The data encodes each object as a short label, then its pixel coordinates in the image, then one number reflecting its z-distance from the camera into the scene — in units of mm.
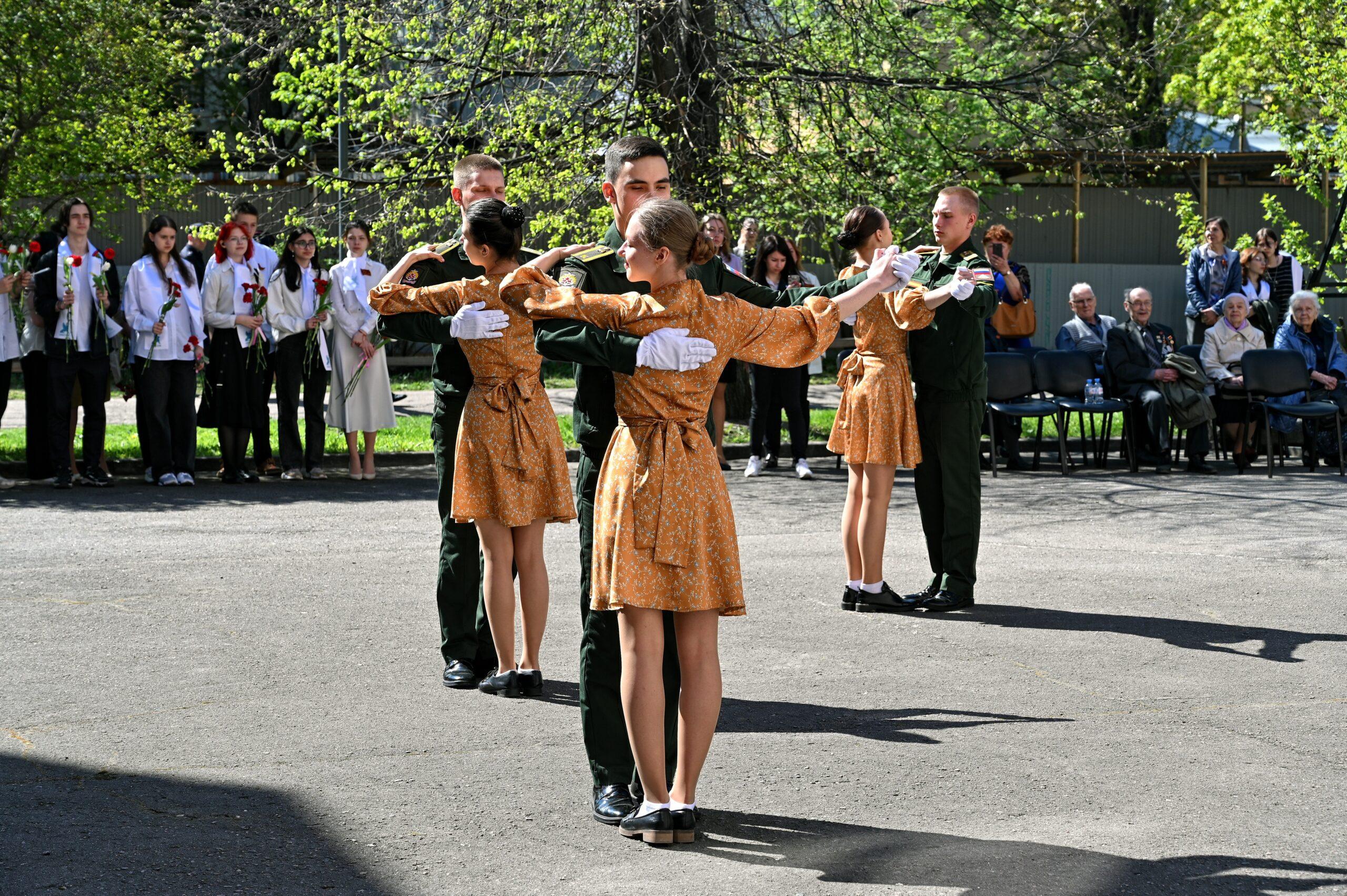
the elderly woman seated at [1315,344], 14867
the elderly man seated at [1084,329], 15133
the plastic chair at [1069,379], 14344
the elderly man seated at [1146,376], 14211
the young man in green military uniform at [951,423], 7902
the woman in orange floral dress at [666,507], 4426
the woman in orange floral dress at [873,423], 7922
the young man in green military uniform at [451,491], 6395
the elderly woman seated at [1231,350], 14883
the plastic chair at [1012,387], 14000
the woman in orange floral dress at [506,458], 6023
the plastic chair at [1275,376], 14359
